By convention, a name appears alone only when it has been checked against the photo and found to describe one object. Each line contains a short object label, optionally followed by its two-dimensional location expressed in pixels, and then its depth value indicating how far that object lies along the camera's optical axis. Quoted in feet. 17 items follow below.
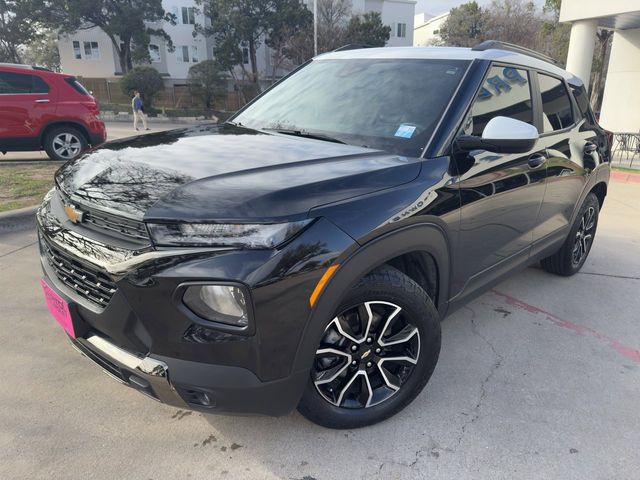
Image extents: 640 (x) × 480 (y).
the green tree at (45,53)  180.86
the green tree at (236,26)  117.08
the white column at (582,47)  47.83
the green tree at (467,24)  136.56
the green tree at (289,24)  115.03
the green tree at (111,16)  120.06
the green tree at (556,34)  90.96
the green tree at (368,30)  114.83
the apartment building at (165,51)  142.82
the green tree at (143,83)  103.60
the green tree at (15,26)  119.44
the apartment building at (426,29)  212.02
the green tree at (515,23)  122.72
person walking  67.70
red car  28.60
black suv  6.09
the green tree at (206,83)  112.16
